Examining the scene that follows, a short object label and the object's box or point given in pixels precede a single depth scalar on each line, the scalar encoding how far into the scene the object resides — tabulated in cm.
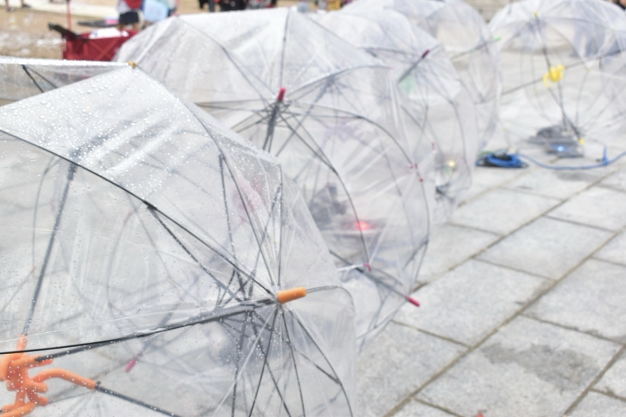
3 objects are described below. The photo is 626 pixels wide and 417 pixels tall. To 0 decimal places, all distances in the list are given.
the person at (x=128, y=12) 1137
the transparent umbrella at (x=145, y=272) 245
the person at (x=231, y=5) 1687
